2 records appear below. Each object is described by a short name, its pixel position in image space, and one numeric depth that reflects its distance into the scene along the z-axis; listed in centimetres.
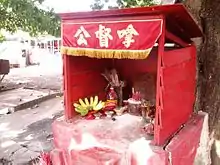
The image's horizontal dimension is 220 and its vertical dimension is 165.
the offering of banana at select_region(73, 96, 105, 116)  277
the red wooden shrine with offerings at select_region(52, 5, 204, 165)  199
